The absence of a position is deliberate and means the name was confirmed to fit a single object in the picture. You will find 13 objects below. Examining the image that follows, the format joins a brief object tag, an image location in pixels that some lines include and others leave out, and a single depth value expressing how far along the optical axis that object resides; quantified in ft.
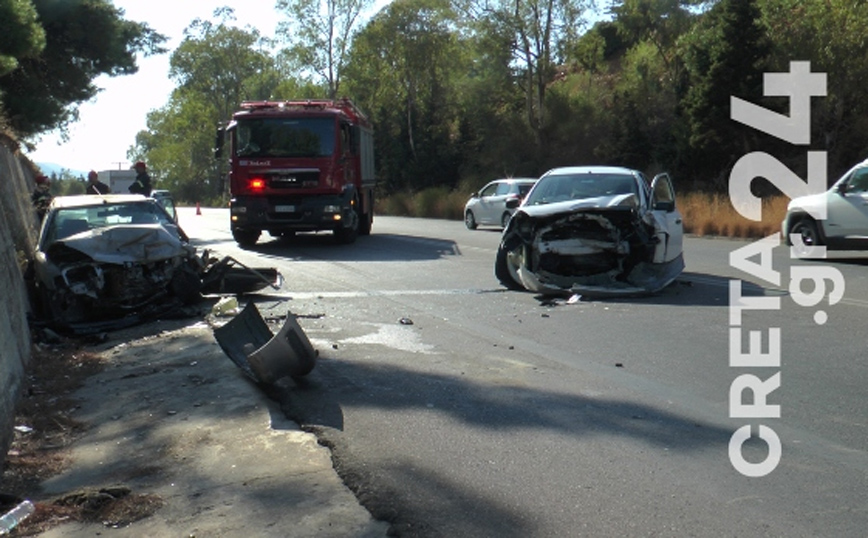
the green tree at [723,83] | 123.65
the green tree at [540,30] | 166.61
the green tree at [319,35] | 229.45
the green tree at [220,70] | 303.07
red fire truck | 74.69
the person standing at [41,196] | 65.23
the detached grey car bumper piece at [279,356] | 25.26
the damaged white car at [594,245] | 43.46
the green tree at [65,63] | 87.71
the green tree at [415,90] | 200.13
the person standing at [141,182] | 72.28
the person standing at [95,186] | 69.21
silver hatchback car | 99.83
